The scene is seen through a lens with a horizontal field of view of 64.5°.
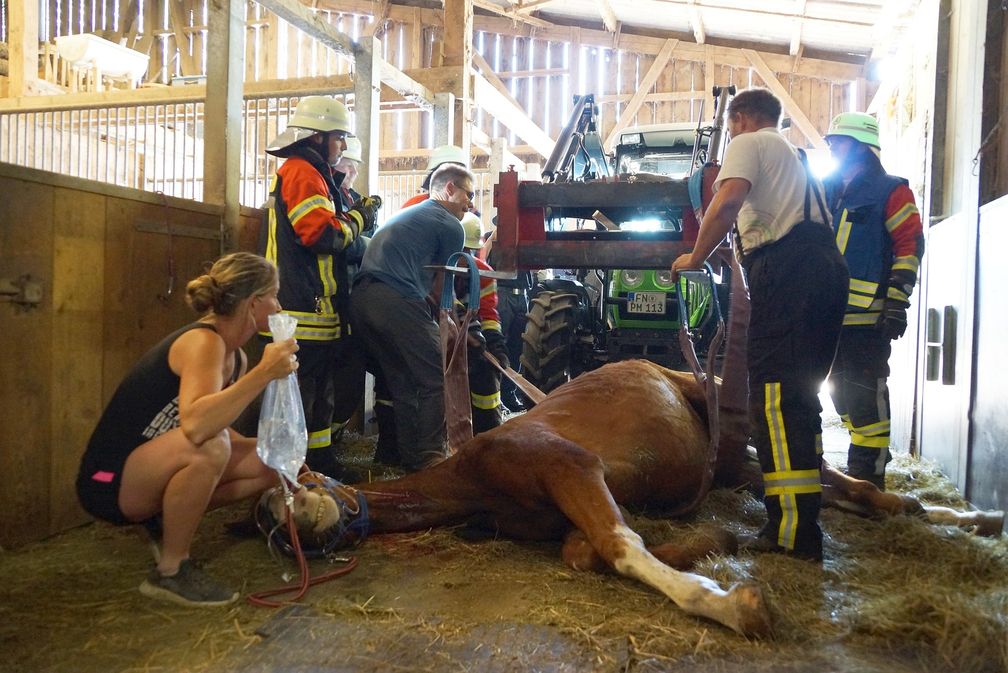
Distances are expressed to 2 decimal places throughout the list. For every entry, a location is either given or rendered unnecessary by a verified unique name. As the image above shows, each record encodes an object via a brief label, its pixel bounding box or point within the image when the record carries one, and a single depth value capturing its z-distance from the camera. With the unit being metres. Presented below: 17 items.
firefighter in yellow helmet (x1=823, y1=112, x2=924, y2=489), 3.96
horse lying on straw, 2.48
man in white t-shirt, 2.92
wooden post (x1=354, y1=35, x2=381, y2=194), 6.04
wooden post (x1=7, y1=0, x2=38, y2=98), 7.48
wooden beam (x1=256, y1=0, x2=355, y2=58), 4.97
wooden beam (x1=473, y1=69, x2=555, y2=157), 8.14
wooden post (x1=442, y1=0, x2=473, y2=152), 7.22
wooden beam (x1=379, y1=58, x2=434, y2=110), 6.37
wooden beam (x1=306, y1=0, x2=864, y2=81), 12.62
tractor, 4.31
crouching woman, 2.51
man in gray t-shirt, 4.19
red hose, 2.47
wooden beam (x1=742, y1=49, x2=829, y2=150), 12.46
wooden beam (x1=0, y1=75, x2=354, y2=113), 6.10
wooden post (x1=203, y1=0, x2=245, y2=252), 4.33
